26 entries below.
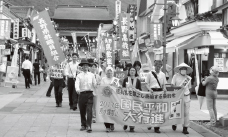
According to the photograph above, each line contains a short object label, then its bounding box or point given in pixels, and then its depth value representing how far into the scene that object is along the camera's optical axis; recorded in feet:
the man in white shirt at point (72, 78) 42.70
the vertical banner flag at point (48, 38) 42.52
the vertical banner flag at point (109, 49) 74.11
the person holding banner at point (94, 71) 32.65
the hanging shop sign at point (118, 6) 121.76
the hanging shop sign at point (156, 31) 79.10
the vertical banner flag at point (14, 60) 78.74
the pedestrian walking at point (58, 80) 45.39
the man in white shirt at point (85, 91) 29.84
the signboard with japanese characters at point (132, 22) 115.75
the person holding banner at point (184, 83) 30.17
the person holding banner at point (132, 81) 30.35
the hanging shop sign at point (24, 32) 123.95
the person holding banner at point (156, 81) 31.37
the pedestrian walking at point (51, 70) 45.87
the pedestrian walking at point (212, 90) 32.83
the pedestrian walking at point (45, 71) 106.87
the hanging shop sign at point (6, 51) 103.09
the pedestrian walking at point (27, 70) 73.67
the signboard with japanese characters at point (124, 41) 74.80
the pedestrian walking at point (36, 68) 87.61
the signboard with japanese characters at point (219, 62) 60.54
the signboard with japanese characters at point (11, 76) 72.49
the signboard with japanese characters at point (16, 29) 106.83
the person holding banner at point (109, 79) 30.78
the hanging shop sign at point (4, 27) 90.10
